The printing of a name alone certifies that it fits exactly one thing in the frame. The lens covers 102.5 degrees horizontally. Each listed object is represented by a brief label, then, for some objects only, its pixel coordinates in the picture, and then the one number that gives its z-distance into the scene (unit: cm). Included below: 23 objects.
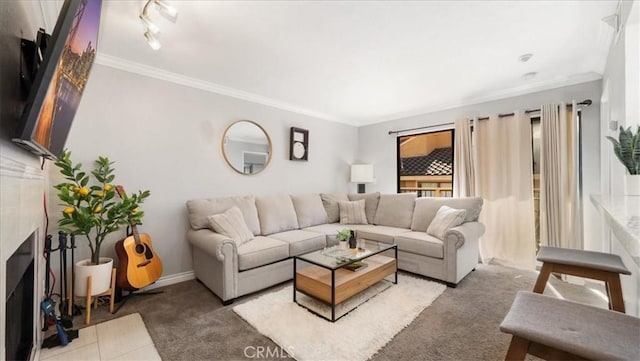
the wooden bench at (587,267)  121
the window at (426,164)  436
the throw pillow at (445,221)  286
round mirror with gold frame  337
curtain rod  290
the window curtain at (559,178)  292
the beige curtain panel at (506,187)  327
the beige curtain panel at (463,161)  370
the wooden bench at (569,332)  74
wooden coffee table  207
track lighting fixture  167
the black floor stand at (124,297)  231
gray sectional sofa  241
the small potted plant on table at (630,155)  145
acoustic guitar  231
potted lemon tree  205
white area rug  170
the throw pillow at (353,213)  394
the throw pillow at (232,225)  260
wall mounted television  84
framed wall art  405
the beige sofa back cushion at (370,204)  402
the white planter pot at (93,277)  206
